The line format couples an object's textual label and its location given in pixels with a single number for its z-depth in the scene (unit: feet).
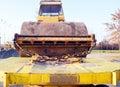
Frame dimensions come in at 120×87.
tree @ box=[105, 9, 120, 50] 91.43
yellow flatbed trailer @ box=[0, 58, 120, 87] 8.05
